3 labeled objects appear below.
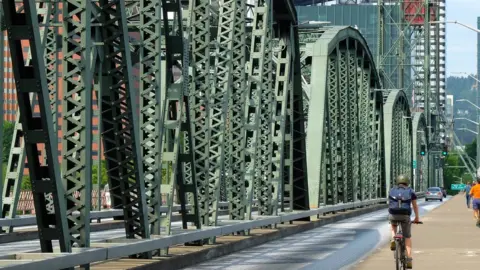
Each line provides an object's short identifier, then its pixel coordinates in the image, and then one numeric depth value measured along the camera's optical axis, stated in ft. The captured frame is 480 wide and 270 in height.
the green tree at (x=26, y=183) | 308.60
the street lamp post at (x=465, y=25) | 141.86
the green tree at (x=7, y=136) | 336.25
